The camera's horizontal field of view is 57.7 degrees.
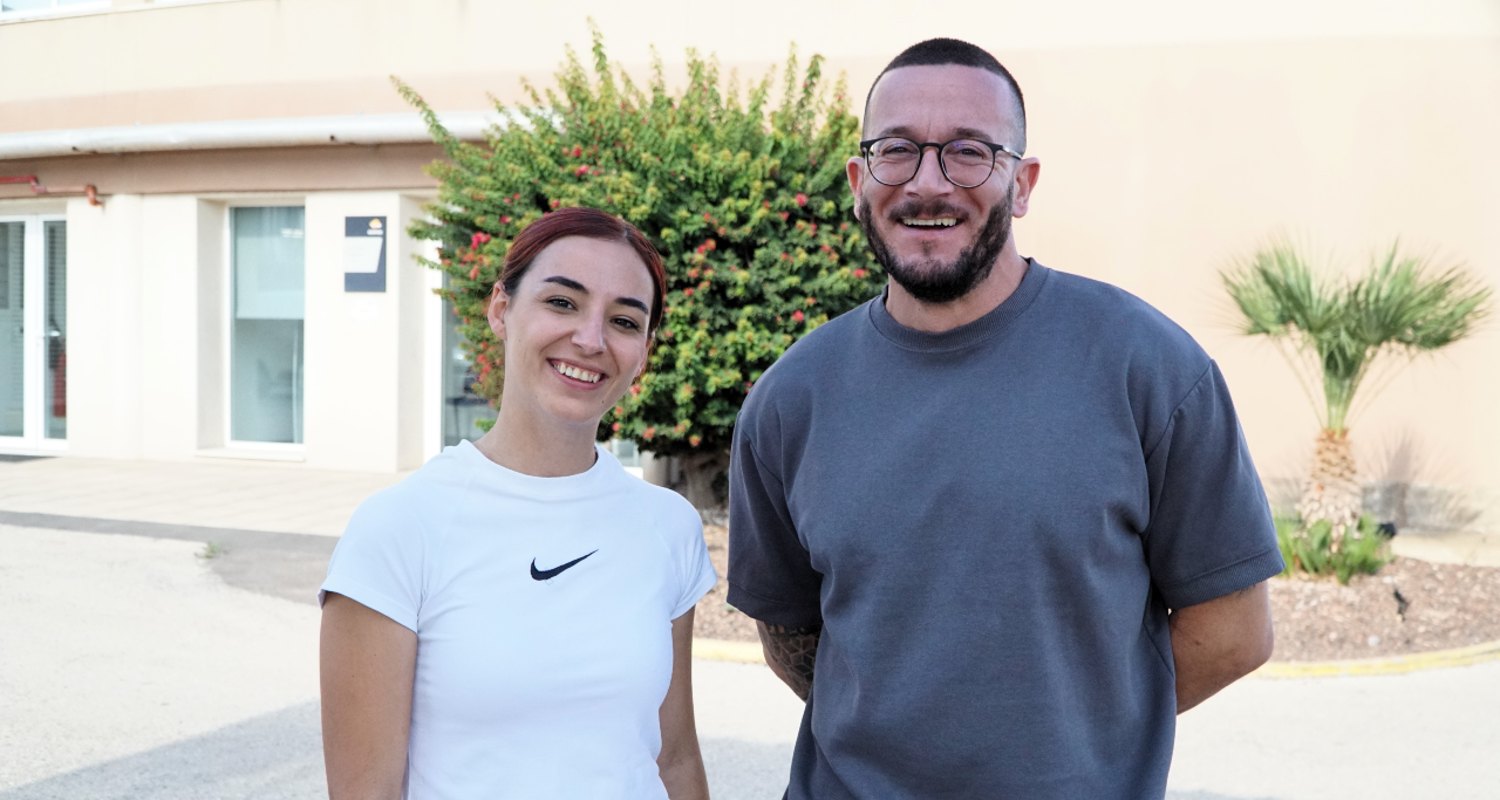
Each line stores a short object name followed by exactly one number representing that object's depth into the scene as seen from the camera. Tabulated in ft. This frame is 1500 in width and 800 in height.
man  6.75
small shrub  25.77
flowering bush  26.61
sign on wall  45.27
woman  6.46
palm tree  26.32
